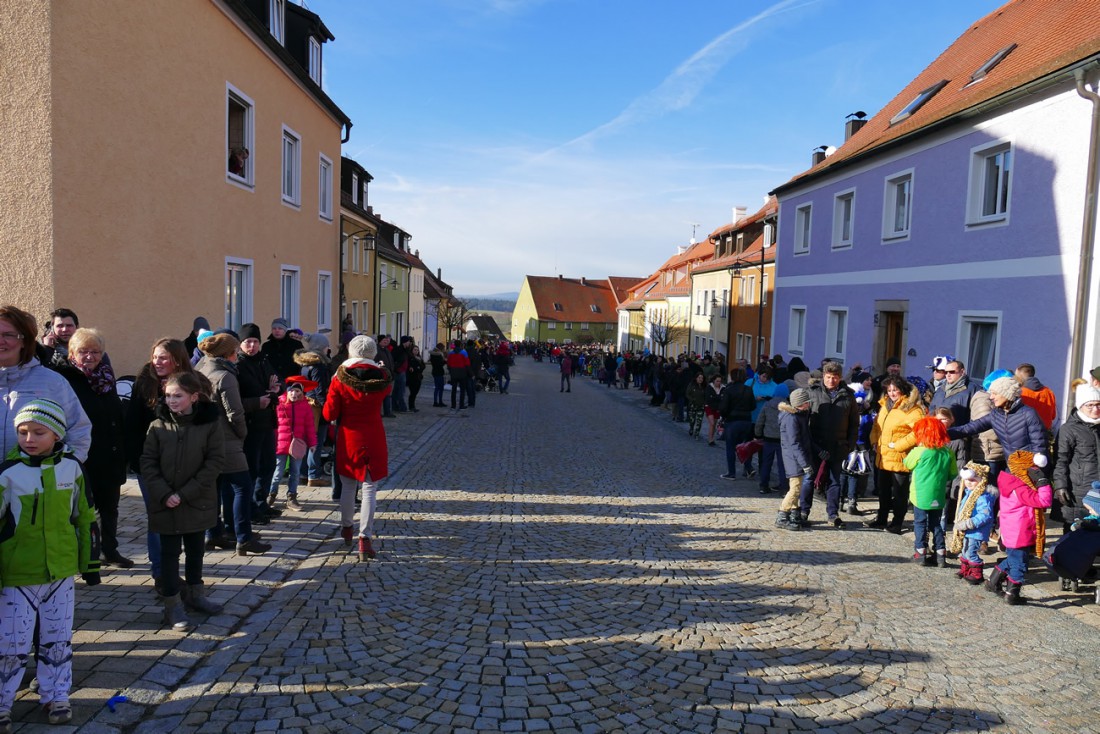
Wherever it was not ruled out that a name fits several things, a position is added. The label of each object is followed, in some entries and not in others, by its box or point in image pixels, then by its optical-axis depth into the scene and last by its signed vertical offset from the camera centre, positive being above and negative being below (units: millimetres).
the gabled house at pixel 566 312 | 95312 +1404
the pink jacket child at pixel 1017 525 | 5801 -1448
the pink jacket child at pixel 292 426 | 7726 -1219
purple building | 10672 +2256
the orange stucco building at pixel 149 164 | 7816 +1872
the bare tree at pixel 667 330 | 46562 -242
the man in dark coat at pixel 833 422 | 8703 -1050
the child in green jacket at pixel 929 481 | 6773 -1308
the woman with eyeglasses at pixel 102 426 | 5102 -876
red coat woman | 6262 -907
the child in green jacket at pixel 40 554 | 3492 -1198
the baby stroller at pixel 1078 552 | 5609 -1592
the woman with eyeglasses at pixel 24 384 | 3859 -441
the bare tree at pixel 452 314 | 60628 +329
